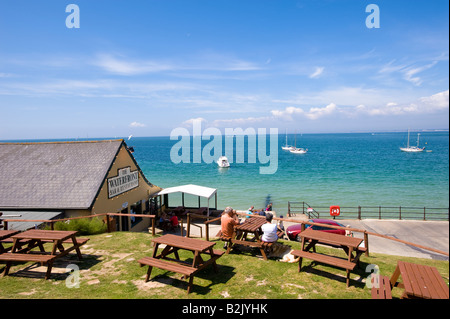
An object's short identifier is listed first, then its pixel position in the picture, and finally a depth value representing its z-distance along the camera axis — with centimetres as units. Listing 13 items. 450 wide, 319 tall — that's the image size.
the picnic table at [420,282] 402
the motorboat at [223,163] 7431
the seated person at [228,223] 750
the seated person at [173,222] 1683
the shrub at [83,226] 1038
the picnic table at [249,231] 720
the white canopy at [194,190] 1794
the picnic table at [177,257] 536
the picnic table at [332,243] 577
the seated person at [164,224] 1677
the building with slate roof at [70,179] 1304
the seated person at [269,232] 719
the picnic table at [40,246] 597
